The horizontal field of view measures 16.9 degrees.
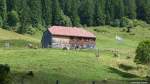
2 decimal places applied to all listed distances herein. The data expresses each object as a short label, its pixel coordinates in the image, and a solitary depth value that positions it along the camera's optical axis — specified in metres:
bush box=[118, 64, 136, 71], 98.54
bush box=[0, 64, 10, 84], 51.06
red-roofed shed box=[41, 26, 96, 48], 137.00
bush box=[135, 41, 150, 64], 98.06
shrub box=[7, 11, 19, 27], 197.75
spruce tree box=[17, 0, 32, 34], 183.25
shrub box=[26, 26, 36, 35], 181.12
